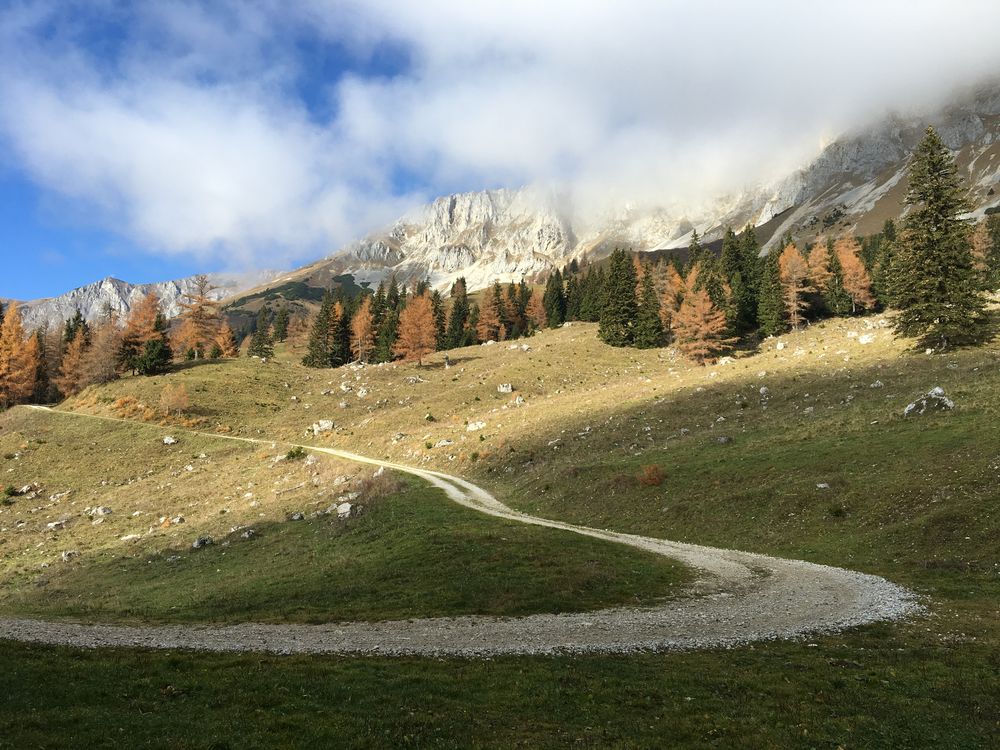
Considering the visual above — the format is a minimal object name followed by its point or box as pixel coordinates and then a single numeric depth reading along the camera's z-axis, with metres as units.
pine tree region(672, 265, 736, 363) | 81.50
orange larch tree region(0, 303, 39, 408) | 93.31
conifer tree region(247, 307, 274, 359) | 130.50
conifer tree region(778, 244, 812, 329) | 91.69
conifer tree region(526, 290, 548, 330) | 151.88
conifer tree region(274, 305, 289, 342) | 175.75
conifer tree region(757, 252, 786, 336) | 93.00
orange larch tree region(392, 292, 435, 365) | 101.56
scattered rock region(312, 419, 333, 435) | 75.56
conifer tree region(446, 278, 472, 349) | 140.00
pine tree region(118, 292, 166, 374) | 95.81
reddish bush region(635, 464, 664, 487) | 36.56
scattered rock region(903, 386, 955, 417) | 35.75
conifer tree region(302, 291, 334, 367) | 123.55
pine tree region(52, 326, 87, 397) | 95.69
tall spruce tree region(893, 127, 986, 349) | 51.22
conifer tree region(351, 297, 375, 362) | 119.62
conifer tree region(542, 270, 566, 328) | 144.12
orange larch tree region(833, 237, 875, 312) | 97.12
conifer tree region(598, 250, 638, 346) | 103.06
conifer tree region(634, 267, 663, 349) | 99.94
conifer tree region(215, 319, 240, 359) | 132.75
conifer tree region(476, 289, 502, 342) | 142.25
